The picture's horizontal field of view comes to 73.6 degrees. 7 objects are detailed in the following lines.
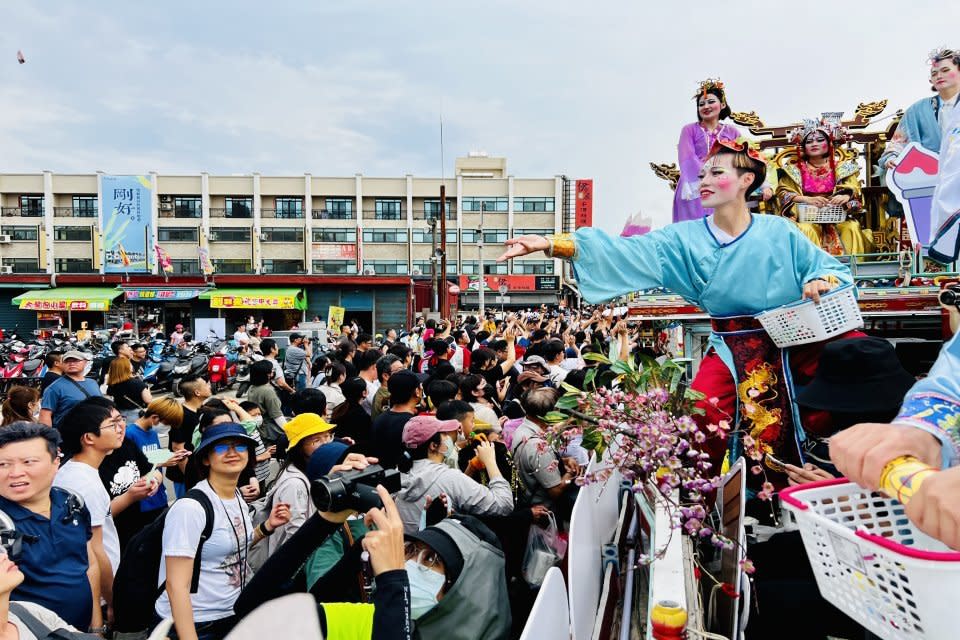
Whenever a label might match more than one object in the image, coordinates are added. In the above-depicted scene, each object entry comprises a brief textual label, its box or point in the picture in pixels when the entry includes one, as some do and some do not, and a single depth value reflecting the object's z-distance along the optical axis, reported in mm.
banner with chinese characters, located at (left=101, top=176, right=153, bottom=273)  39625
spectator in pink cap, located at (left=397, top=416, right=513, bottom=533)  3299
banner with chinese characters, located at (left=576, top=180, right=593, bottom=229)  41469
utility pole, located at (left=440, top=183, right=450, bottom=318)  26609
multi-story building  39250
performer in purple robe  5203
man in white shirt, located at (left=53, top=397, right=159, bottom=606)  3145
